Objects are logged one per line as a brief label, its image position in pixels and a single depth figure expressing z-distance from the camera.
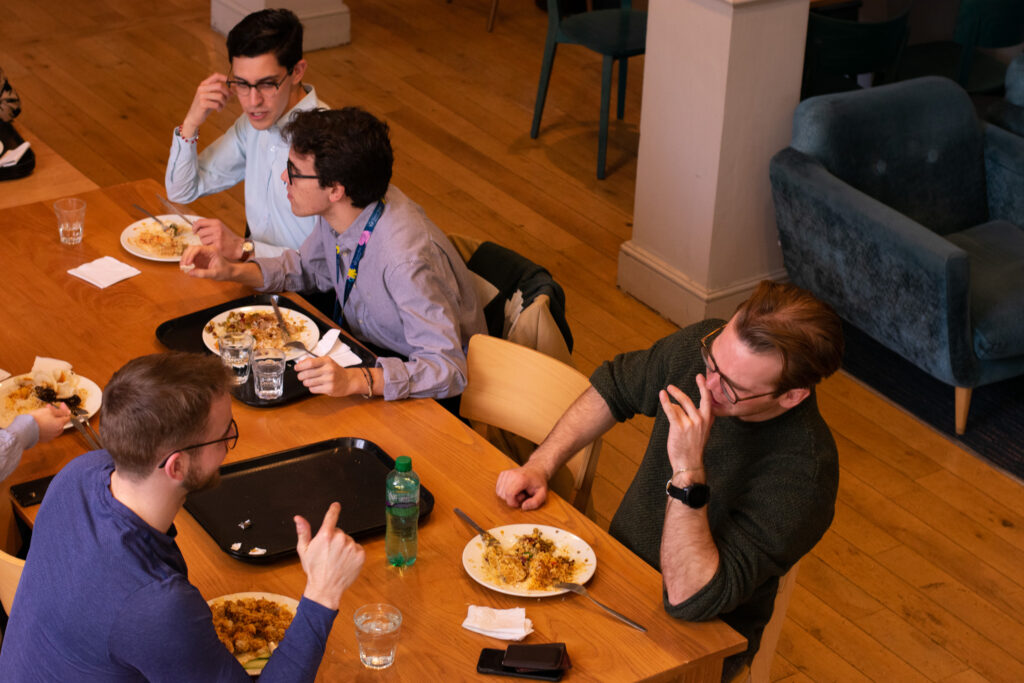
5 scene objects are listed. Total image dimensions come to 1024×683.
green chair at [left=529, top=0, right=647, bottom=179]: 5.36
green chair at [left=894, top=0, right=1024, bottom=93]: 5.41
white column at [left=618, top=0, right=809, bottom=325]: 3.97
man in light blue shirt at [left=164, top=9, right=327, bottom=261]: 3.28
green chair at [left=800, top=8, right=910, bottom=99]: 4.48
